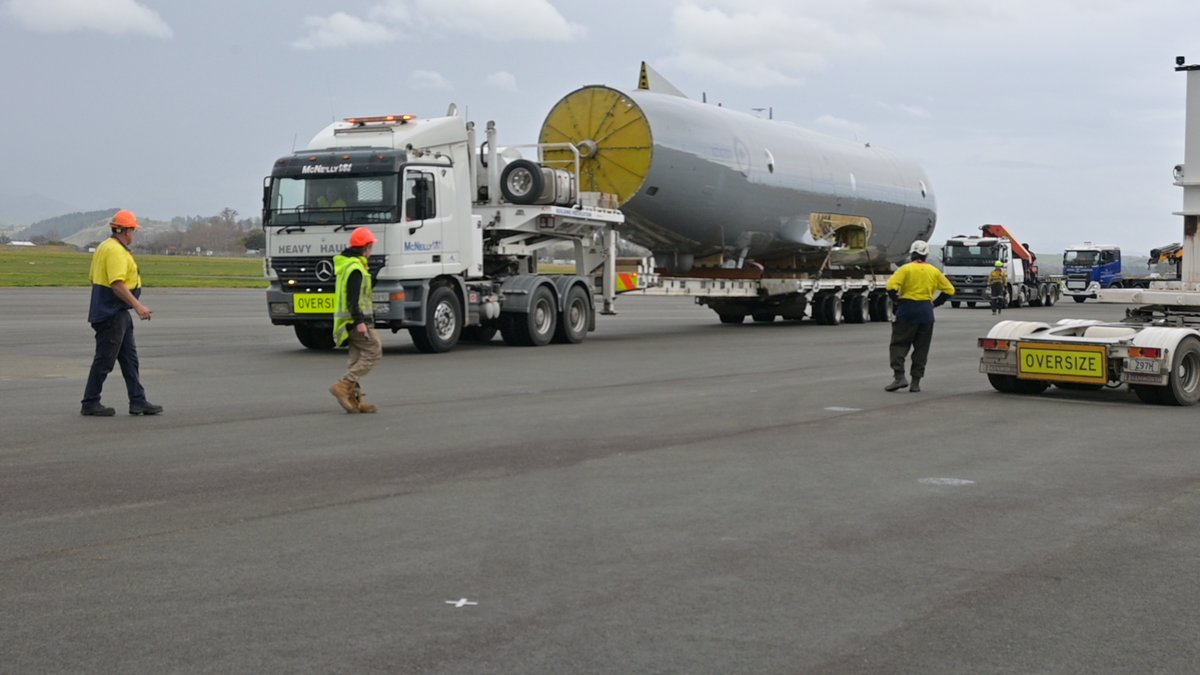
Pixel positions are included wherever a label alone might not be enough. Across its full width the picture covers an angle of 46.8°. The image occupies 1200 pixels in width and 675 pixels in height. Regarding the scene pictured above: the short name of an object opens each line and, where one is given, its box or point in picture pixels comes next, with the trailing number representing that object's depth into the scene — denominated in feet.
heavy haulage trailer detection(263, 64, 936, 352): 65.67
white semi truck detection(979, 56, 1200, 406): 43.88
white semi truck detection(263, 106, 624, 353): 65.31
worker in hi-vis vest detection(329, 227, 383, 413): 40.81
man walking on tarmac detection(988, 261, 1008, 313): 150.92
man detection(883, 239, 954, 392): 49.32
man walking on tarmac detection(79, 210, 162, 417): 39.24
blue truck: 202.39
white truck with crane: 161.89
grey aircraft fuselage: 82.74
